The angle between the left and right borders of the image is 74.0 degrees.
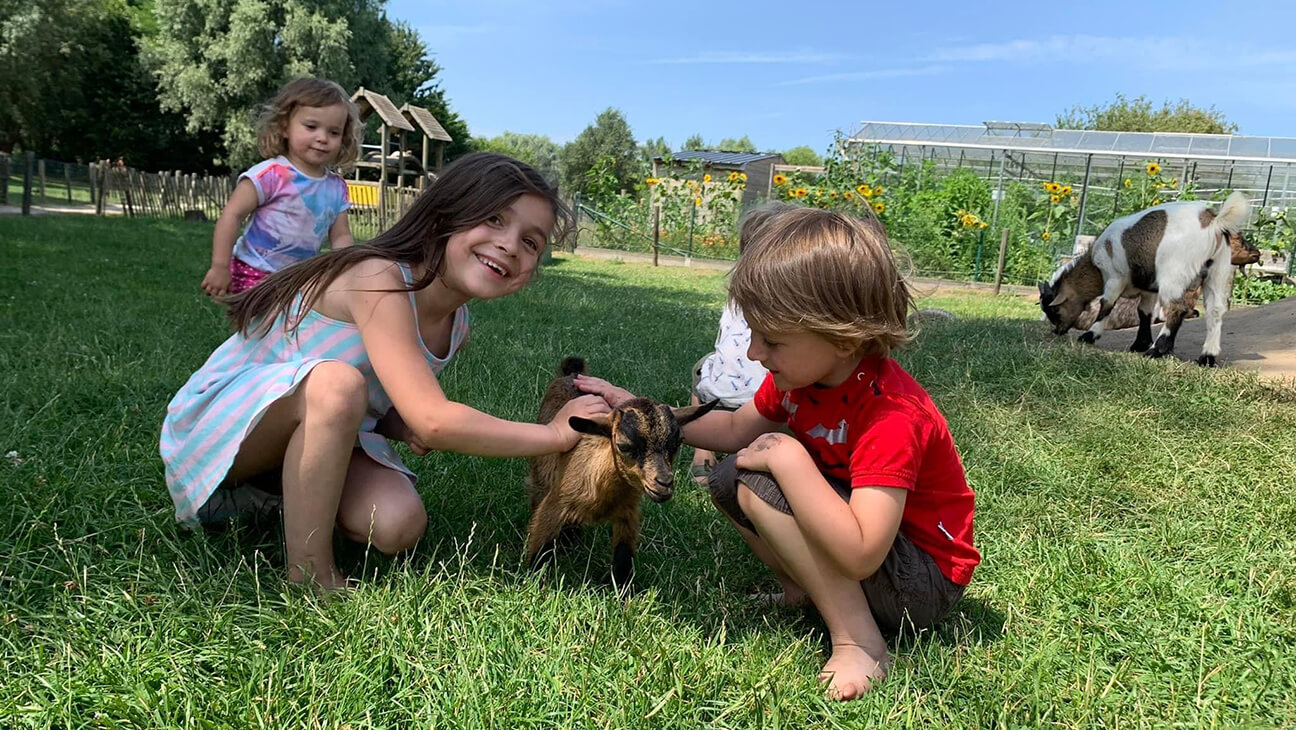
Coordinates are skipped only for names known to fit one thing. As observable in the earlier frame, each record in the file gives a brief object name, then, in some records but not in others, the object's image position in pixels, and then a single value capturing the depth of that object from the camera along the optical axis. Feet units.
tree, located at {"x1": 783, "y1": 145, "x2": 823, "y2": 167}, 316.03
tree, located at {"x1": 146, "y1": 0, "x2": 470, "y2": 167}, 108.27
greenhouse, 60.44
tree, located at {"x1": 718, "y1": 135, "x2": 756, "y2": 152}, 291.99
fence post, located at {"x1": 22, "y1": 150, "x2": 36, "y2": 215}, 60.34
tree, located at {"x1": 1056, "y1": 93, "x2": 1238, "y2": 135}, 180.75
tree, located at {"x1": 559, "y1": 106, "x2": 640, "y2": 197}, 202.69
